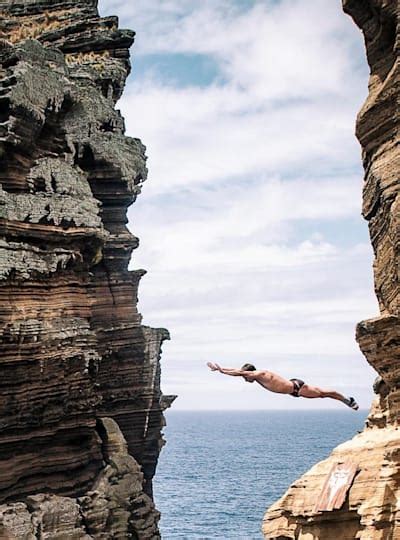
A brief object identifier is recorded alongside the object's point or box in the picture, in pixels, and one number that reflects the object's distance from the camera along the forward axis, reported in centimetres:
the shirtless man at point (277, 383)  1537
